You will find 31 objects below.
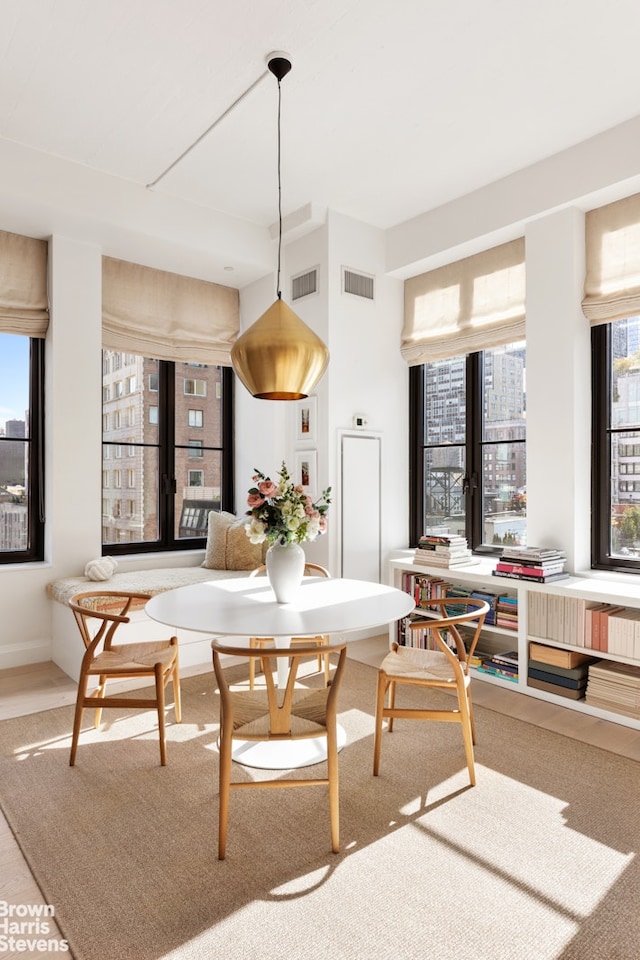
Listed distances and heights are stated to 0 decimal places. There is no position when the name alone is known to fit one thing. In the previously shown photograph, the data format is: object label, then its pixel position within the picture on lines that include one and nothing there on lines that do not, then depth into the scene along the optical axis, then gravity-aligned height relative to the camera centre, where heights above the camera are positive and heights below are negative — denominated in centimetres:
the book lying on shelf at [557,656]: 342 -104
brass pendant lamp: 263 +54
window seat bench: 388 -97
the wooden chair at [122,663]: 269 -89
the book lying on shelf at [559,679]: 340 -117
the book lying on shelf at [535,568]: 352 -55
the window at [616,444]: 374 +21
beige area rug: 172 -132
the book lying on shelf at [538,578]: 350 -59
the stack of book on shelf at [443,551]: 409 -52
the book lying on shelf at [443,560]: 407 -58
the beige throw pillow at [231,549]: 474 -58
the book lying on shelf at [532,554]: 356 -46
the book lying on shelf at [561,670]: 340 -111
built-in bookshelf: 319 -94
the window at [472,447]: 439 +24
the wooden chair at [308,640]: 334 -92
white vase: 276 -43
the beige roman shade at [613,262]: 360 +133
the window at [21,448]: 429 +21
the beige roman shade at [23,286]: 412 +133
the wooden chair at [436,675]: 256 -89
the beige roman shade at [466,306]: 427 +132
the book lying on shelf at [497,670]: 371 -122
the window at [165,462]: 484 +13
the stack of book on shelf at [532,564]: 353 -52
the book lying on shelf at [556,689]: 340 -123
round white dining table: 232 -57
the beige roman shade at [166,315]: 464 +134
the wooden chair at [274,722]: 208 -91
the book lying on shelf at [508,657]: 372 -113
